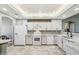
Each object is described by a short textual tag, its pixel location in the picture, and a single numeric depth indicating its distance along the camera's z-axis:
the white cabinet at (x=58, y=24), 4.47
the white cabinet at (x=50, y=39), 4.15
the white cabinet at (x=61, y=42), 3.17
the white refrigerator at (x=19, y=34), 3.91
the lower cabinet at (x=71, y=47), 1.82
